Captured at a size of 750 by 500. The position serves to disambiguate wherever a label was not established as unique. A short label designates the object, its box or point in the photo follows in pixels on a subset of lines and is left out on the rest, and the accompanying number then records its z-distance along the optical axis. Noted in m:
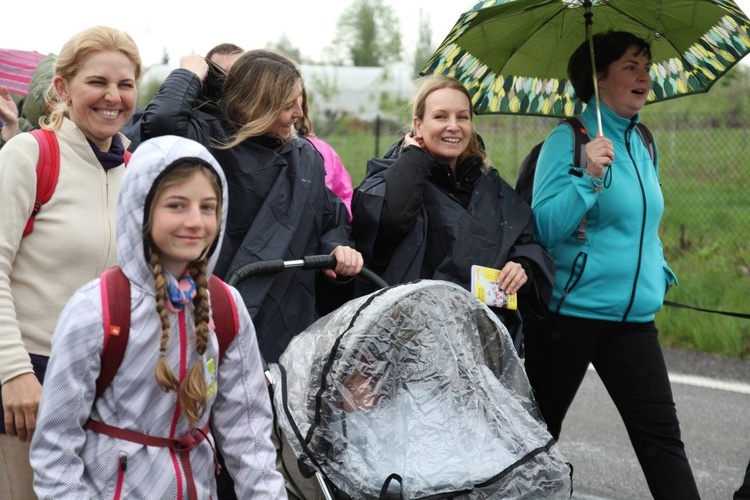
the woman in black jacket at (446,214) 3.70
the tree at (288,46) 40.04
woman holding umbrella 3.84
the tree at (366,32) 54.38
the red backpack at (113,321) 2.33
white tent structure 19.79
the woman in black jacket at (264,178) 3.46
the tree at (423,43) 28.97
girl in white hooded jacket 2.31
